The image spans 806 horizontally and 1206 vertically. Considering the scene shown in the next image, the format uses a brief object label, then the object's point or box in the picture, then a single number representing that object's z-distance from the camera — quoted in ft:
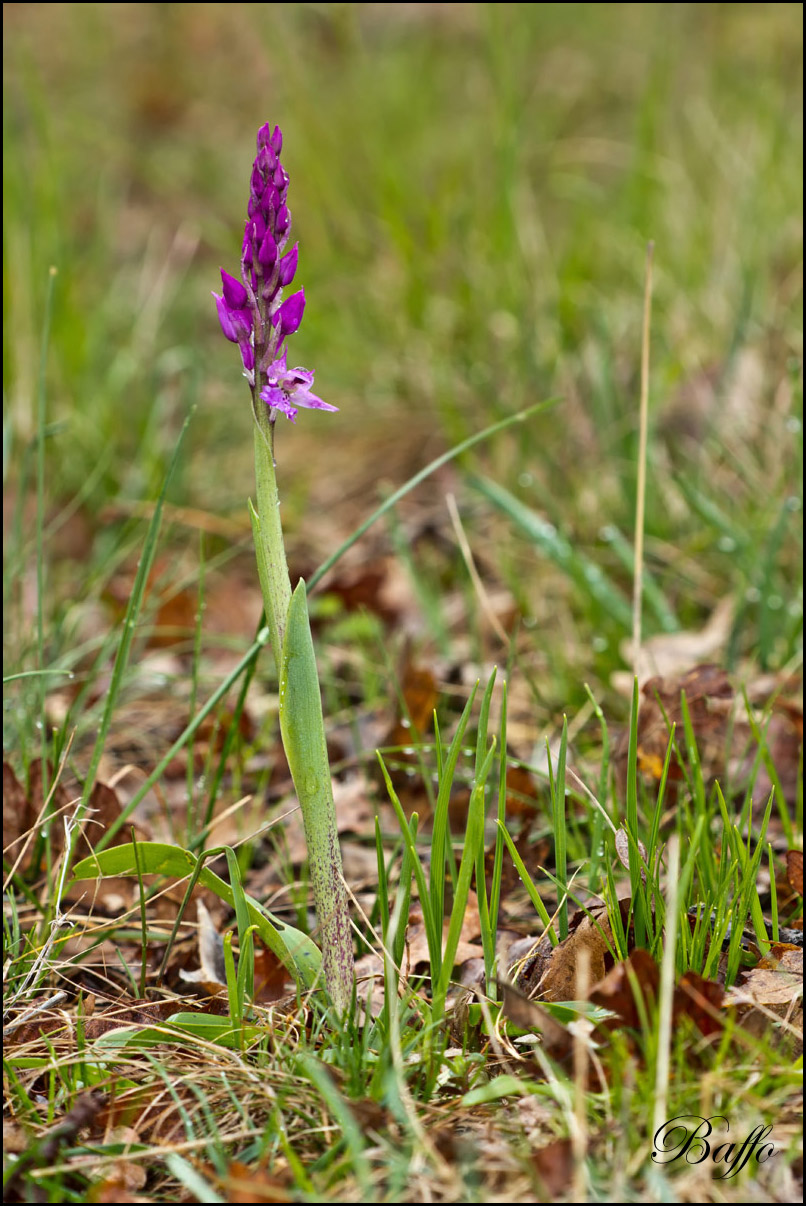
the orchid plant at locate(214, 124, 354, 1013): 4.13
